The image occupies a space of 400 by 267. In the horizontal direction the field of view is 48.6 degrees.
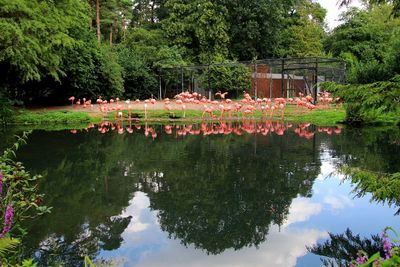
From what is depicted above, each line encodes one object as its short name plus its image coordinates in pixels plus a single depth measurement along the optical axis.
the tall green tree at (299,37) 35.67
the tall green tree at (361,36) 34.41
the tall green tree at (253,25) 33.84
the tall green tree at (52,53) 16.28
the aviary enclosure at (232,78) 27.70
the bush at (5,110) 17.64
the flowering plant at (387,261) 1.56
